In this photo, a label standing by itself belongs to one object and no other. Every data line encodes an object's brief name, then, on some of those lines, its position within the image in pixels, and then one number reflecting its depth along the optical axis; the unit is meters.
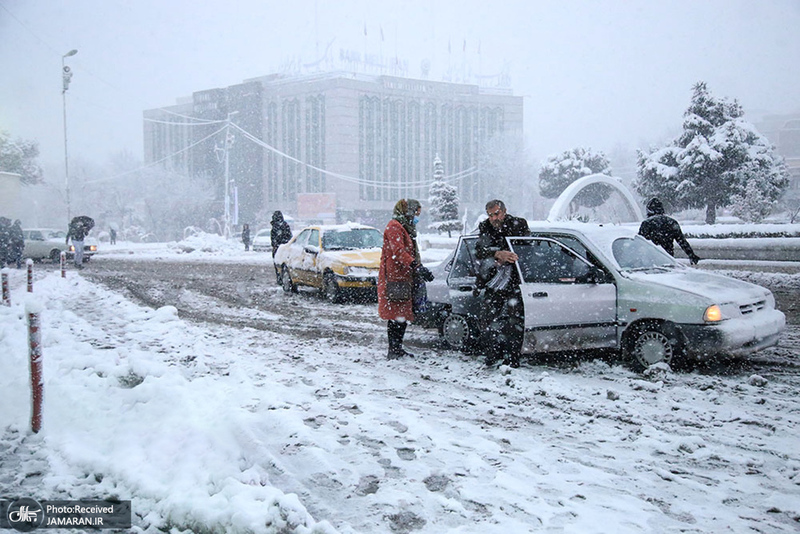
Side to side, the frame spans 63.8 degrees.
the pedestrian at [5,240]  20.53
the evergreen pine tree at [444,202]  54.97
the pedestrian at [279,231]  16.27
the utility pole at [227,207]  51.47
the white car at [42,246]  28.48
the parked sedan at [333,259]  12.51
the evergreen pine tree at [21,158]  50.99
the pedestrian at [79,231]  22.80
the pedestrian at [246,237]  40.31
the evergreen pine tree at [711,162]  35.56
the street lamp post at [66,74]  39.81
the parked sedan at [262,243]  42.78
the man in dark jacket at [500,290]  6.51
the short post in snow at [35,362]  4.82
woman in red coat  7.11
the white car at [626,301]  6.14
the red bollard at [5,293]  10.99
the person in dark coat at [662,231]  8.95
